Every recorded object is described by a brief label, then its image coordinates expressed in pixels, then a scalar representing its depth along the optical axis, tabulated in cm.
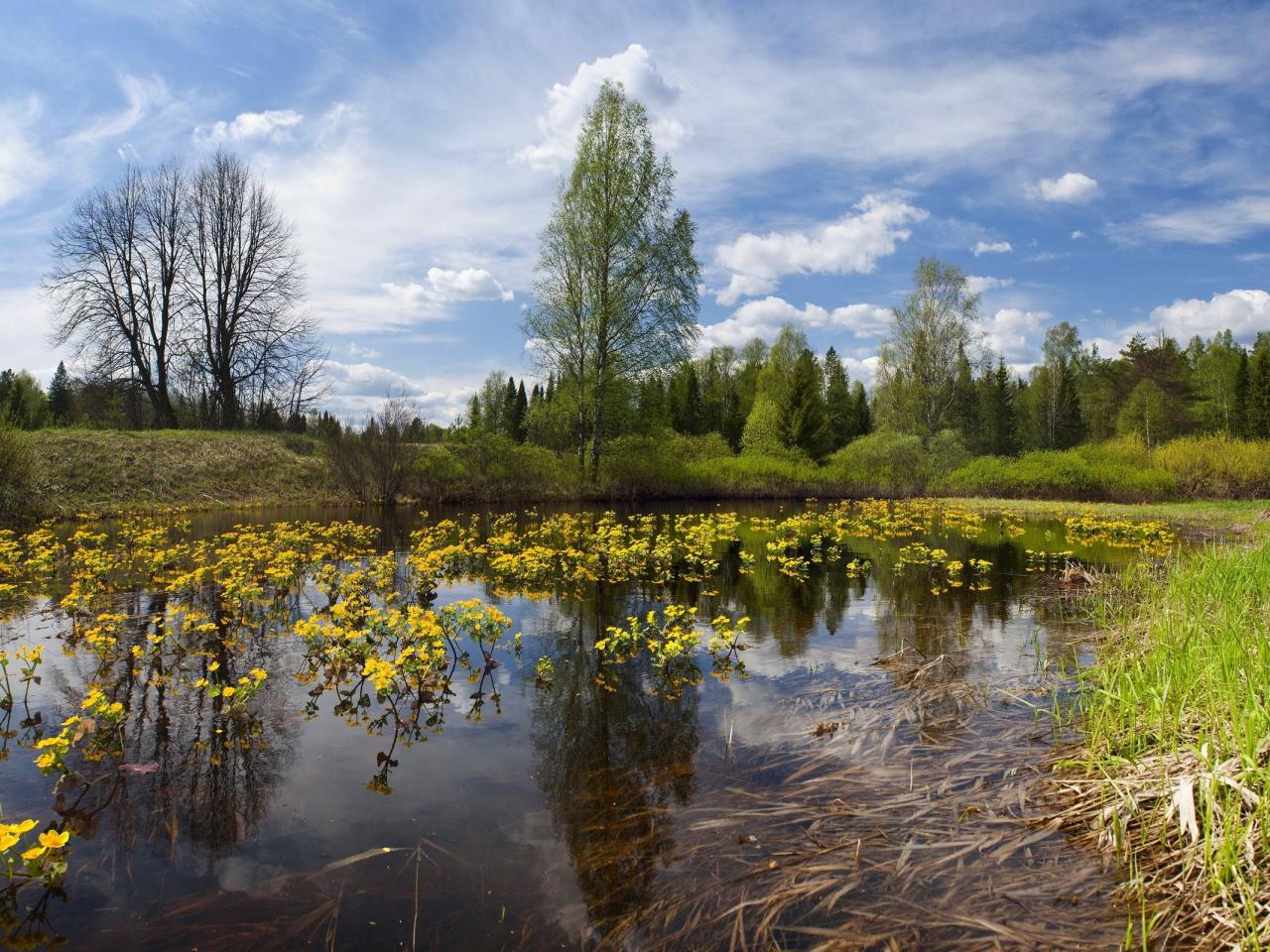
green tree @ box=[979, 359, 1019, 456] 5600
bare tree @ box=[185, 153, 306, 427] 3189
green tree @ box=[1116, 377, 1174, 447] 4766
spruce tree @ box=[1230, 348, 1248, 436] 4222
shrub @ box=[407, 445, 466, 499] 2463
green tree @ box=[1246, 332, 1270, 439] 3944
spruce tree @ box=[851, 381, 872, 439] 5677
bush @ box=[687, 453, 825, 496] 2973
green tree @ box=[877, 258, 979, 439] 4019
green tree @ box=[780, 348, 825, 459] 4053
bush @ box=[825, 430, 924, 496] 3219
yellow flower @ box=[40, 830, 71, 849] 283
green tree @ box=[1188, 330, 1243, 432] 4674
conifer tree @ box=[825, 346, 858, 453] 5409
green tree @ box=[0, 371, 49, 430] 2614
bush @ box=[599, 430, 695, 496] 2716
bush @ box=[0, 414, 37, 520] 1574
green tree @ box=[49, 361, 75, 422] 4746
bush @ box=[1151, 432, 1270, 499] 2692
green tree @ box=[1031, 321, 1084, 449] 5238
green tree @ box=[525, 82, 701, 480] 2667
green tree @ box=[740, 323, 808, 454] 3839
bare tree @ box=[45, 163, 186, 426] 2955
